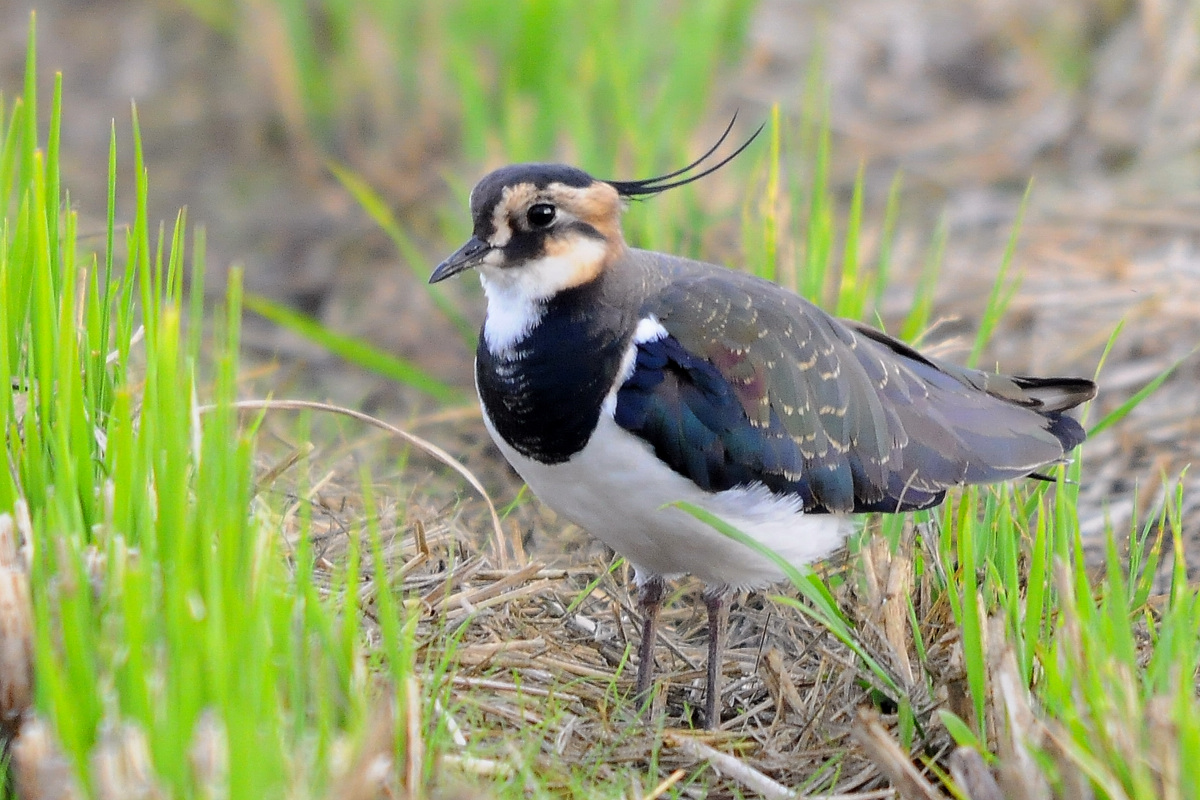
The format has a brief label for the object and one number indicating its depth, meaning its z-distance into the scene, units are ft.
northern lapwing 21.29
